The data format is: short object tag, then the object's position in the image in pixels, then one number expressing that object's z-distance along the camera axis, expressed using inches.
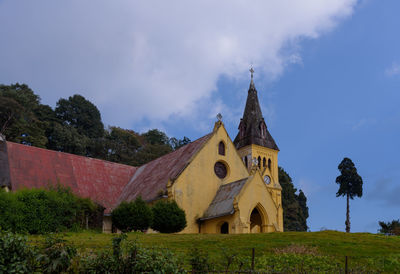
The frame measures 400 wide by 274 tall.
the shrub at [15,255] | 327.6
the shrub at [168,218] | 983.6
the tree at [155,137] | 2942.9
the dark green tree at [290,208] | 2606.1
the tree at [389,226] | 1471.5
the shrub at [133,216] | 968.9
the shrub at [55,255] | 354.0
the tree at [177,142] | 2997.8
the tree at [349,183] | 2241.6
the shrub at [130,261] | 366.3
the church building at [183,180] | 1085.1
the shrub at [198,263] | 434.0
